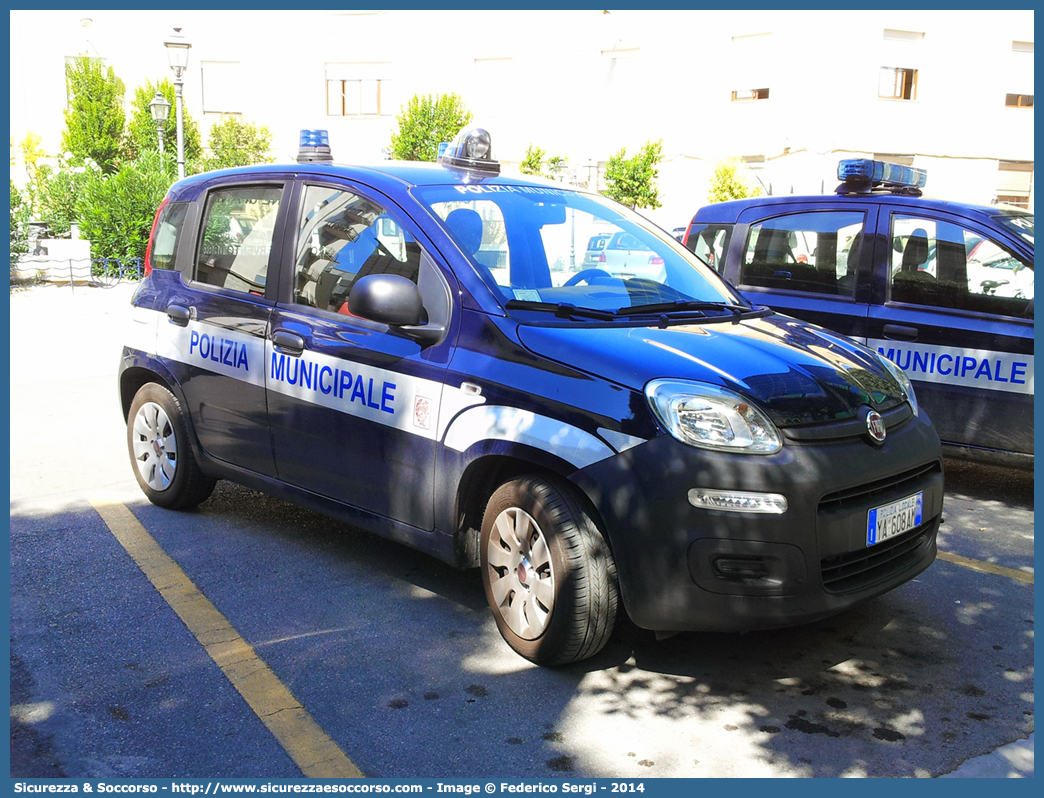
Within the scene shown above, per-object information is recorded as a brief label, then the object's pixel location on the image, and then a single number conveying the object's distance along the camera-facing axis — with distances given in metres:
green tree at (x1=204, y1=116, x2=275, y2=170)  34.34
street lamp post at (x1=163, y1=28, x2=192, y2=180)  15.73
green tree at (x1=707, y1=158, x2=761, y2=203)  26.97
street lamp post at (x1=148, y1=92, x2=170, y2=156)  21.58
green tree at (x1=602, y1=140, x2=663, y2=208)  29.44
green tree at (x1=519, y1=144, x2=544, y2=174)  32.50
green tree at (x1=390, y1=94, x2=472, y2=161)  33.16
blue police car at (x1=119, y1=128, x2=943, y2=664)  3.20
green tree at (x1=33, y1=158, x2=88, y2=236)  25.58
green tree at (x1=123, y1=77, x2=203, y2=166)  33.25
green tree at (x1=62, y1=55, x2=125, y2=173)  33.94
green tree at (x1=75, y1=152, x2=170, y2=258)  22.06
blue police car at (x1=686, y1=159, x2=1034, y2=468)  5.45
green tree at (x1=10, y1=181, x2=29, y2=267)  21.36
